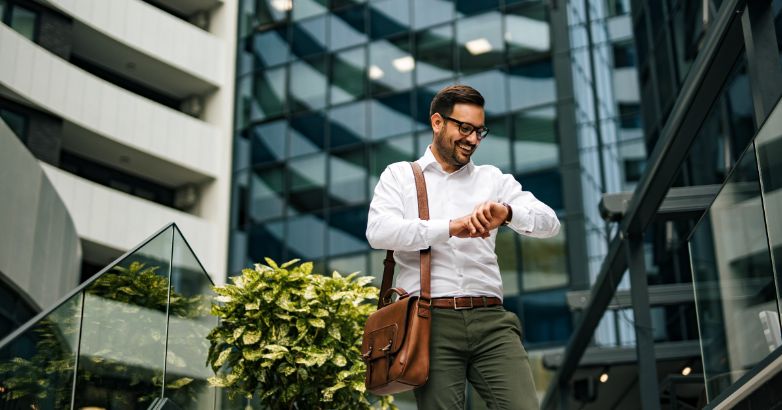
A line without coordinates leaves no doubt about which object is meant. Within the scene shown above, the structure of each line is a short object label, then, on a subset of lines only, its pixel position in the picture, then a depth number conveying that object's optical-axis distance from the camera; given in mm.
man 3406
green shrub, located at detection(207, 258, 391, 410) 5867
